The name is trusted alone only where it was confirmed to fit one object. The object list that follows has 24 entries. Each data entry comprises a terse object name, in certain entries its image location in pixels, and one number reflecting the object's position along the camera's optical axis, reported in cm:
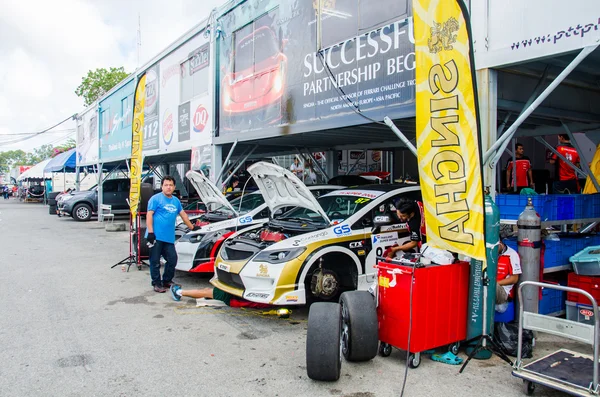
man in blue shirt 709
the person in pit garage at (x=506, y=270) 470
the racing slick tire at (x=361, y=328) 410
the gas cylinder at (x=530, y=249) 468
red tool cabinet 412
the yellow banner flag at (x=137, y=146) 920
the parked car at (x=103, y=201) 2025
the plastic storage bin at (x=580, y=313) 509
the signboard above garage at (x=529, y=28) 414
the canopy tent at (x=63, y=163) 2914
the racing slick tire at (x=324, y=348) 376
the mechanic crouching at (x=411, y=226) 548
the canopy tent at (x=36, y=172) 3775
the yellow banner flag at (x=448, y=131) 406
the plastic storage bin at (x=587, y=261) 510
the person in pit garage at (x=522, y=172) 940
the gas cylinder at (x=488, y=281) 432
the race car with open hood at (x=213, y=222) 745
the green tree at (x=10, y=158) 13429
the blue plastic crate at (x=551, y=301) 531
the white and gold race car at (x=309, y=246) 543
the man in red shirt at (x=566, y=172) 927
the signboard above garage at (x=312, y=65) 630
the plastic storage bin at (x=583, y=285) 515
